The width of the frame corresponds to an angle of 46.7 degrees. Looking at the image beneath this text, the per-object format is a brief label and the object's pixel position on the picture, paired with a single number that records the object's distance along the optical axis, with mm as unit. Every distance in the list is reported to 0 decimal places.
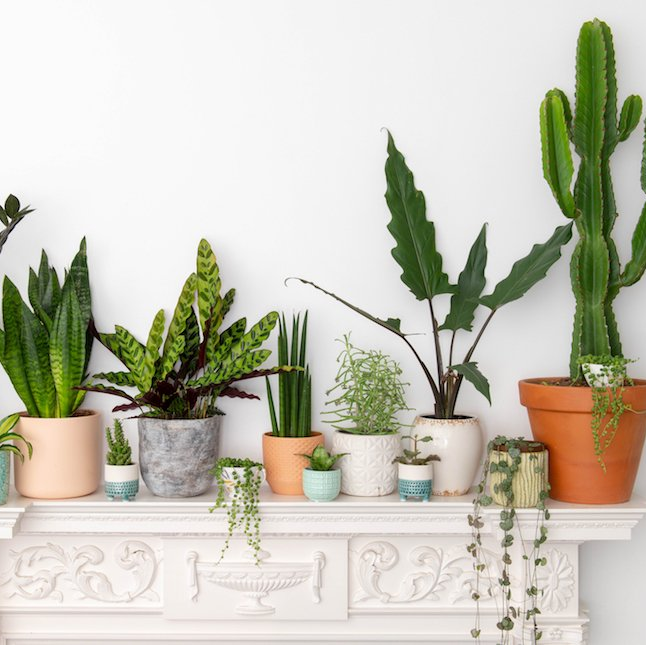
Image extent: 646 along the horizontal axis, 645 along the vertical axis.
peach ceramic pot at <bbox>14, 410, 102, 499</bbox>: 1547
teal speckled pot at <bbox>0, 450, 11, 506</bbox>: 1511
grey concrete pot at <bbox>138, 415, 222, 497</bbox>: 1544
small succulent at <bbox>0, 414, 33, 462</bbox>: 1509
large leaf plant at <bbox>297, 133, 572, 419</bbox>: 1608
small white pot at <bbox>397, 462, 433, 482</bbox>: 1542
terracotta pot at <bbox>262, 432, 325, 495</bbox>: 1592
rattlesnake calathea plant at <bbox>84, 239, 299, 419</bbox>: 1555
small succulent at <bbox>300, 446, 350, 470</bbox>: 1535
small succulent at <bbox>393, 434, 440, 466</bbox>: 1562
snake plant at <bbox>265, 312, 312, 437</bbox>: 1615
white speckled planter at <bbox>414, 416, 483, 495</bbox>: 1581
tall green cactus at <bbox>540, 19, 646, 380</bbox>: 1566
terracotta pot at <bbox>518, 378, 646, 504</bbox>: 1508
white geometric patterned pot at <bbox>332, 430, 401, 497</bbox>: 1577
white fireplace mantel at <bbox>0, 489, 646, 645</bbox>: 1618
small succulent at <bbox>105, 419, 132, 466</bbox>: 1569
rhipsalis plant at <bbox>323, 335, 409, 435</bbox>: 1602
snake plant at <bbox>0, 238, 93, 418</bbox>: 1567
